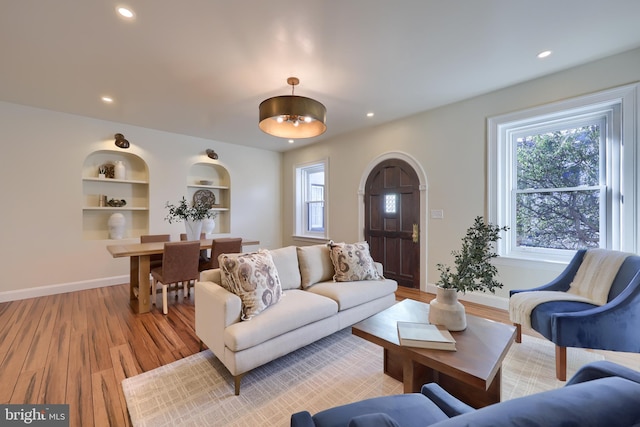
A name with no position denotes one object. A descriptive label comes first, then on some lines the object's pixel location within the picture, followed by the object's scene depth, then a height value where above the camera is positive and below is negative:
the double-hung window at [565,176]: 2.45 +0.44
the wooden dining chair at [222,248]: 3.33 -0.45
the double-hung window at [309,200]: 5.70 +0.32
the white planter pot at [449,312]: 1.63 -0.64
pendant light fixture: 2.11 +0.90
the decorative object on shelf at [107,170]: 4.26 +0.76
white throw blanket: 2.03 -0.62
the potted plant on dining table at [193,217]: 3.58 -0.04
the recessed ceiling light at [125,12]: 1.85 +1.52
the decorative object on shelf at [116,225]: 4.21 -0.19
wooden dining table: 2.91 -0.62
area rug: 1.54 -1.21
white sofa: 1.74 -0.79
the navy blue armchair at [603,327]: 1.72 -0.77
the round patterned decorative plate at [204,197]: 5.22 +0.36
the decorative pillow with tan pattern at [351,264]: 2.76 -0.55
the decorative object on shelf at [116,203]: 4.28 +0.19
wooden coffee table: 1.26 -0.76
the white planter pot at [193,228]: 3.62 -0.20
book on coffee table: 1.40 -0.71
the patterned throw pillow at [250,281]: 1.91 -0.53
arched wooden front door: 3.93 -0.08
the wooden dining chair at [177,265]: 2.94 -0.61
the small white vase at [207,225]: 4.12 -0.18
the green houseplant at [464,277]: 1.60 -0.40
